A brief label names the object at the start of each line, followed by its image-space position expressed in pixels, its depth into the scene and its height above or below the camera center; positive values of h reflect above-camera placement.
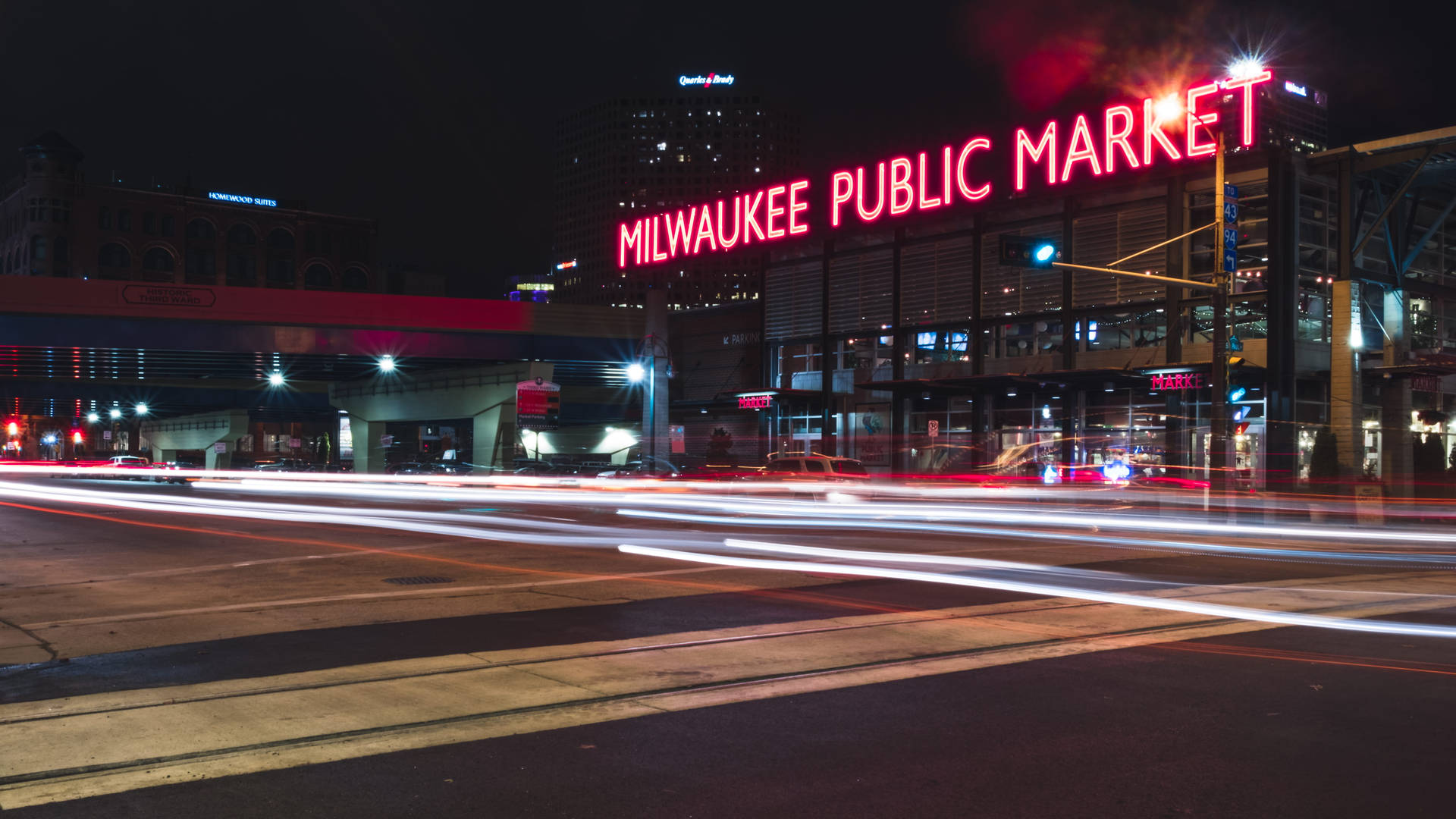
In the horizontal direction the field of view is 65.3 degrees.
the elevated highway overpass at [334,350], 47.03 +3.82
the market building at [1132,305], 37.75 +5.10
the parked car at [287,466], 67.12 -1.90
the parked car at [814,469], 33.09 -0.91
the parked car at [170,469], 52.97 -1.96
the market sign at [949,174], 38.06 +10.51
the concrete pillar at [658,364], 50.28 +3.36
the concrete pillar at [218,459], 90.19 -1.95
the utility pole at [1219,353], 26.48 +2.05
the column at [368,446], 66.56 -0.61
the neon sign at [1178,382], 36.62 +1.92
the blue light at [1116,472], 39.44 -1.10
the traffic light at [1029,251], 24.16 +4.02
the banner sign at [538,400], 49.56 +1.64
